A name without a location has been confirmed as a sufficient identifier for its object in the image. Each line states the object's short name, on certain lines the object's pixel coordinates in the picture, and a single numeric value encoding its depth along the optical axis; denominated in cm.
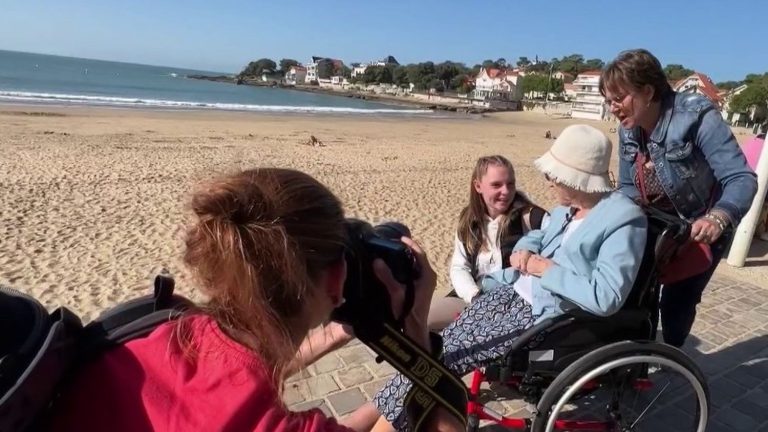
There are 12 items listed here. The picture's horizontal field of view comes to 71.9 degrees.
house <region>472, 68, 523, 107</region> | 9319
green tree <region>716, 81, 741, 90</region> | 9253
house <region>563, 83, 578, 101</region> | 9022
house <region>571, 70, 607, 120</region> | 6656
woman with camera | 94
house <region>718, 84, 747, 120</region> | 6320
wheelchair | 224
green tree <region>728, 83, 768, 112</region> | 5647
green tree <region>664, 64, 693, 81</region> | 8537
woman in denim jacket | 251
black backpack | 88
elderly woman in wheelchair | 222
